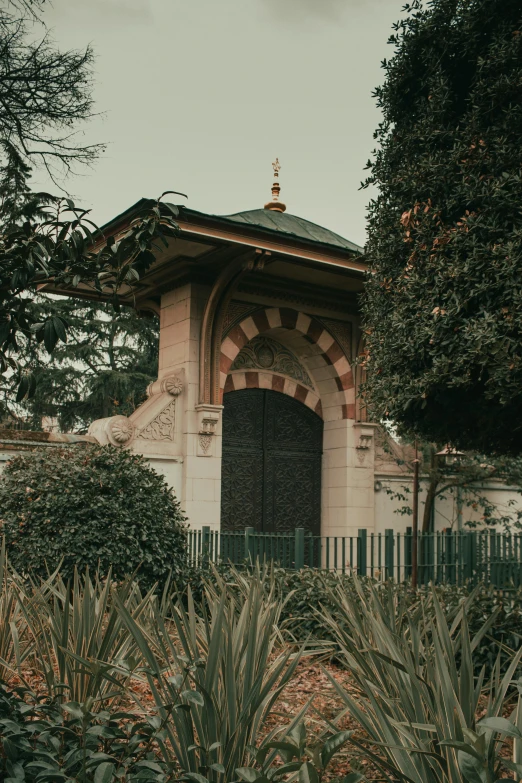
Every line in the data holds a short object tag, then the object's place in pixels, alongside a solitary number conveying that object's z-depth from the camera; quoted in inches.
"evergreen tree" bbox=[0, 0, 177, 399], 125.6
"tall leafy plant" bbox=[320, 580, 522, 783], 104.1
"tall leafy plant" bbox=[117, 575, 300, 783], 127.8
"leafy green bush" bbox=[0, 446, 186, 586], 299.7
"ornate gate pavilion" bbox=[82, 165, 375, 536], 453.4
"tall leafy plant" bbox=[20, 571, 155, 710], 158.9
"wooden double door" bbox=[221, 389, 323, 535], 507.2
